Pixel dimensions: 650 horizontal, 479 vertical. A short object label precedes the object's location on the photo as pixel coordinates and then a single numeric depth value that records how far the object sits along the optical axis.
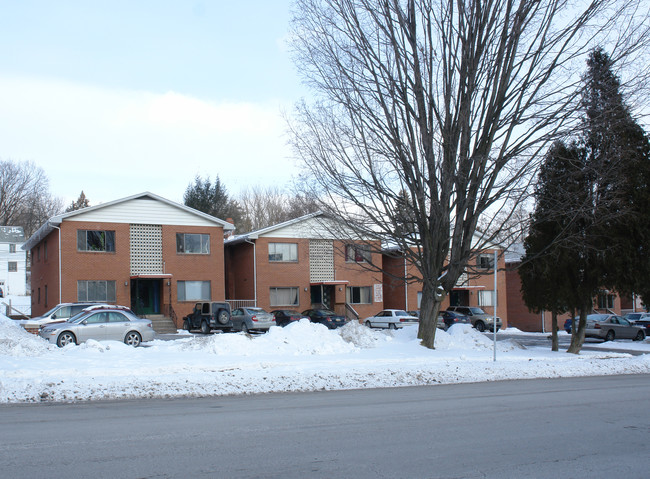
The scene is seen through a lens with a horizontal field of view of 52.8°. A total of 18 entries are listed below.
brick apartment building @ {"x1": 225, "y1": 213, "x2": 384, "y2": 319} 43.72
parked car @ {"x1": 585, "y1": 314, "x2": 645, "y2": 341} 35.84
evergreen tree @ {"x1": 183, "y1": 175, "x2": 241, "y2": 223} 76.75
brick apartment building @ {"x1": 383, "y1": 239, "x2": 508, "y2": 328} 49.19
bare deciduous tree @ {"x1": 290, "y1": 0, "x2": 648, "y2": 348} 19.16
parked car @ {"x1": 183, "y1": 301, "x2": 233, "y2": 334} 35.34
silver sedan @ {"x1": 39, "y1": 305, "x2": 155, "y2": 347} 22.80
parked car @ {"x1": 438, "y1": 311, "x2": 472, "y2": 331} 44.66
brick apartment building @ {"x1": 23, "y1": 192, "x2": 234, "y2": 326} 38.34
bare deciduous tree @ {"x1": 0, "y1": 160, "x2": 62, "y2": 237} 72.94
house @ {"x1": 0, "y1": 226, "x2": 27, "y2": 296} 67.44
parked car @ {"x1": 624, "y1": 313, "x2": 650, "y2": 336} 41.19
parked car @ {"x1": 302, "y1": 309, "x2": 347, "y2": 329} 40.25
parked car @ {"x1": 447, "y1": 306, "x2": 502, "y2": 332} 45.50
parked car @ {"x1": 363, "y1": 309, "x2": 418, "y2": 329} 41.56
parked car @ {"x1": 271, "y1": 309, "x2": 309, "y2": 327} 38.28
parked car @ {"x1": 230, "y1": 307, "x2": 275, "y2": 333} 34.66
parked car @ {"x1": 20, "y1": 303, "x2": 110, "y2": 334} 27.67
